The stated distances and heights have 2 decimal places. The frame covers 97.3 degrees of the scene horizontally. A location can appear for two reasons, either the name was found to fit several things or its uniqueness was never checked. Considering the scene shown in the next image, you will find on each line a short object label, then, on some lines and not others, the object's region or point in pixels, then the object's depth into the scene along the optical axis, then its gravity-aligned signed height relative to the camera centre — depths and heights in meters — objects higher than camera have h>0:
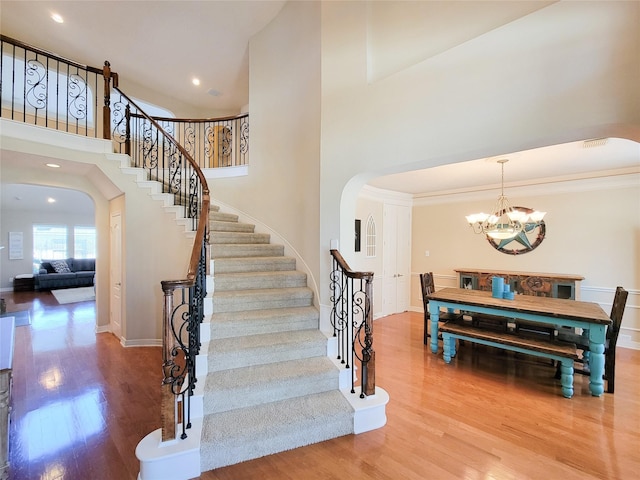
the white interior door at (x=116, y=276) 4.57 -0.55
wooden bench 2.89 -1.18
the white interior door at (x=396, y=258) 6.11 -0.36
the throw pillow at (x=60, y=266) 9.75 -0.79
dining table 2.91 -0.81
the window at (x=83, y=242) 10.95 +0.07
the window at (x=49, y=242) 9.96 +0.07
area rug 7.70 -1.52
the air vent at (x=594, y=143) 3.12 +1.12
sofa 9.21 -1.02
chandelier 3.64 +0.30
